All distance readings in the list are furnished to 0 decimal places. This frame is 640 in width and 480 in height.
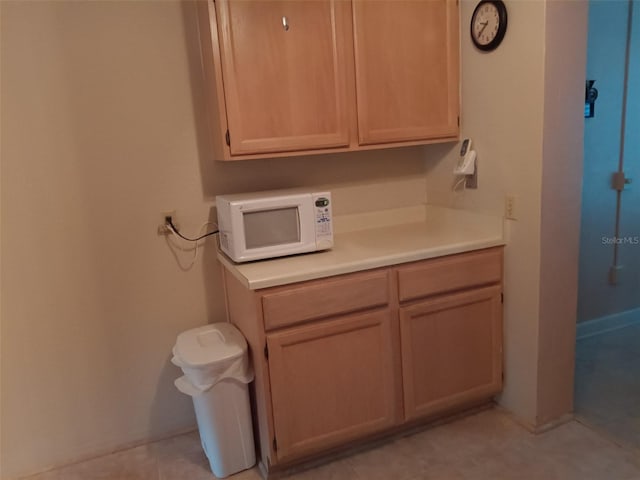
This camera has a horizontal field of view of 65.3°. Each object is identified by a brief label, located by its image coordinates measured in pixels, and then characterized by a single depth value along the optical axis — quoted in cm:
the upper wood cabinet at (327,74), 203
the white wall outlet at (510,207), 224
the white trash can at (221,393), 204
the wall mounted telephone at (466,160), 238
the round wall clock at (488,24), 212
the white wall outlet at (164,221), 232
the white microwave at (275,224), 206
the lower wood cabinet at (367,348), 198
